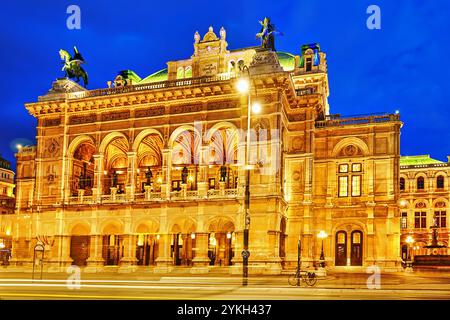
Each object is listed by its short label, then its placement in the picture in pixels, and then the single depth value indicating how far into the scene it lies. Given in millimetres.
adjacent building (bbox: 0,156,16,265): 58844
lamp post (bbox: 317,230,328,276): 45131
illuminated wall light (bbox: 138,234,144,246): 55950
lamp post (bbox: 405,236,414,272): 77719
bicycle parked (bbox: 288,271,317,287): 29433
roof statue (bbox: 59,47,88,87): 54875
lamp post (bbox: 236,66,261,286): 28966
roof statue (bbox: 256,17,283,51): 47800
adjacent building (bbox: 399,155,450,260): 83688
